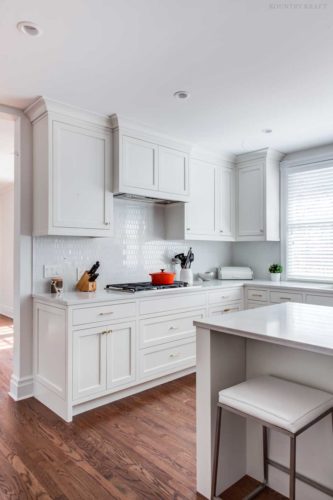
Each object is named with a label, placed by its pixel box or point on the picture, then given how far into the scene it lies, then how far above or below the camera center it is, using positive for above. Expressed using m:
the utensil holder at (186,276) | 3.86 -0.27
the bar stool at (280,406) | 1.34 -0.64
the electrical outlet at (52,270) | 3.08 -0.17
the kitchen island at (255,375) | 1.60 -0.64
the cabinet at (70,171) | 2.79 +0.69
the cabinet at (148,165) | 3.16 +0.86
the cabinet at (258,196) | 4.21 +0.70
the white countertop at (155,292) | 2.68 -0.37
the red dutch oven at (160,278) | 3.46 -0.27
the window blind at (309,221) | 3.96 +0.36
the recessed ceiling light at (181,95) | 2.65 +1.22
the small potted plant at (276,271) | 4.22 -0.24
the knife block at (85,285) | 3.16 -0.31
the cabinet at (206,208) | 3.95 +0.51
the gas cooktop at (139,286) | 3.11 -0.33
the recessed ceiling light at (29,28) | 1.84 +1.21
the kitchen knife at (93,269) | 3.22 -0.16
